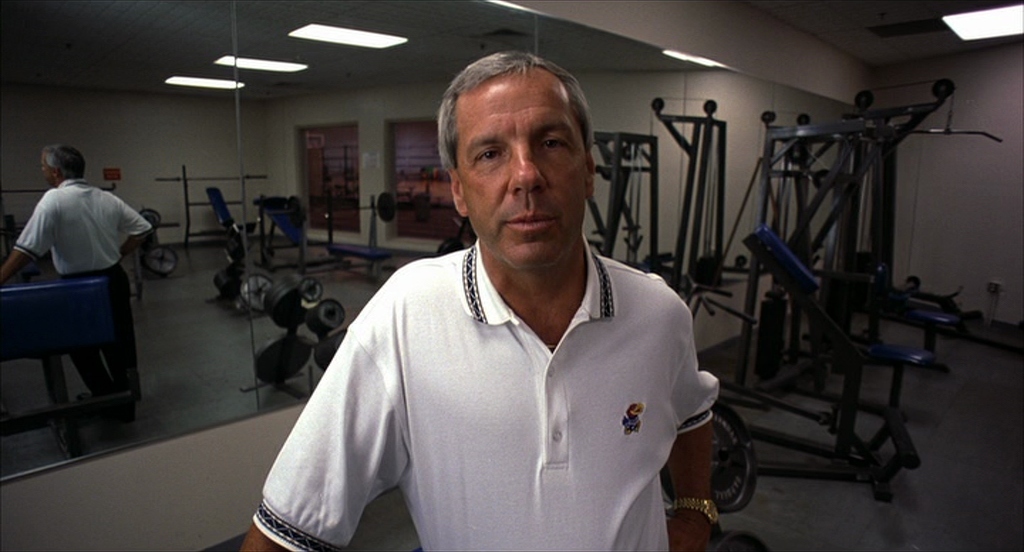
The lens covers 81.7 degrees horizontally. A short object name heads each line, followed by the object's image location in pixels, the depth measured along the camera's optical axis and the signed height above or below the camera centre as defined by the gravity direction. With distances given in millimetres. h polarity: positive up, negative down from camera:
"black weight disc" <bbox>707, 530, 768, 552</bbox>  1679 -1008
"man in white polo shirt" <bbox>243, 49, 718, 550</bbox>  694 -233
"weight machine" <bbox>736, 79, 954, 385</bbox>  3369 +41
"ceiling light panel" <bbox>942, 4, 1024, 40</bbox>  4680 +1466
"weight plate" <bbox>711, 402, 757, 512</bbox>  2268 -1010
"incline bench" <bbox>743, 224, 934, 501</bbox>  2709 -1024
